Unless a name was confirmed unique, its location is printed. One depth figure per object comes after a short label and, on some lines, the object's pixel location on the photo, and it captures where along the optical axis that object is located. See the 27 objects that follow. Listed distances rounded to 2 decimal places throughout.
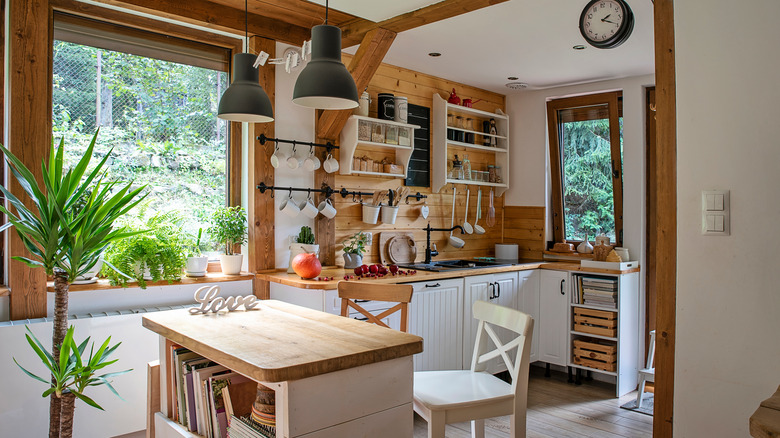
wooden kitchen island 1.59
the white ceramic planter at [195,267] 3.42
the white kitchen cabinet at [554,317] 4.52
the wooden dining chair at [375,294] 2.70
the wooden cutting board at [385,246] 4.38
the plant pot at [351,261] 3.90
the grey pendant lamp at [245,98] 2.36
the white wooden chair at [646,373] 3.87
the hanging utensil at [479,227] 5.08
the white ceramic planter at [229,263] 3.57
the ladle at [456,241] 4.86
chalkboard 4.60
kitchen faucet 4.55
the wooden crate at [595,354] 4.29
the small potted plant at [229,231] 3.48
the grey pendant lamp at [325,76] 2.01
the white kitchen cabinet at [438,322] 3.71
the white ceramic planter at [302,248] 3.68
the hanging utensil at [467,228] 4.98
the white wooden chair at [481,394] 2.16
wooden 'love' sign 2.41
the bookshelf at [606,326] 4.28
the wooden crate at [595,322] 4.29
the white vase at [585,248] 4.85
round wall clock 2.95
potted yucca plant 2.34
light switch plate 1.98
